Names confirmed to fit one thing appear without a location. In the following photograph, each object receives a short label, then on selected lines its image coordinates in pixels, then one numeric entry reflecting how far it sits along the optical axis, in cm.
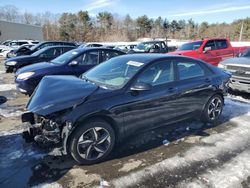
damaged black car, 266
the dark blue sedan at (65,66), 527
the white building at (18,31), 3251
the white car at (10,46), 1778
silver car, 539
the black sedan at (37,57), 798
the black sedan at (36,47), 1128
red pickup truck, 869
